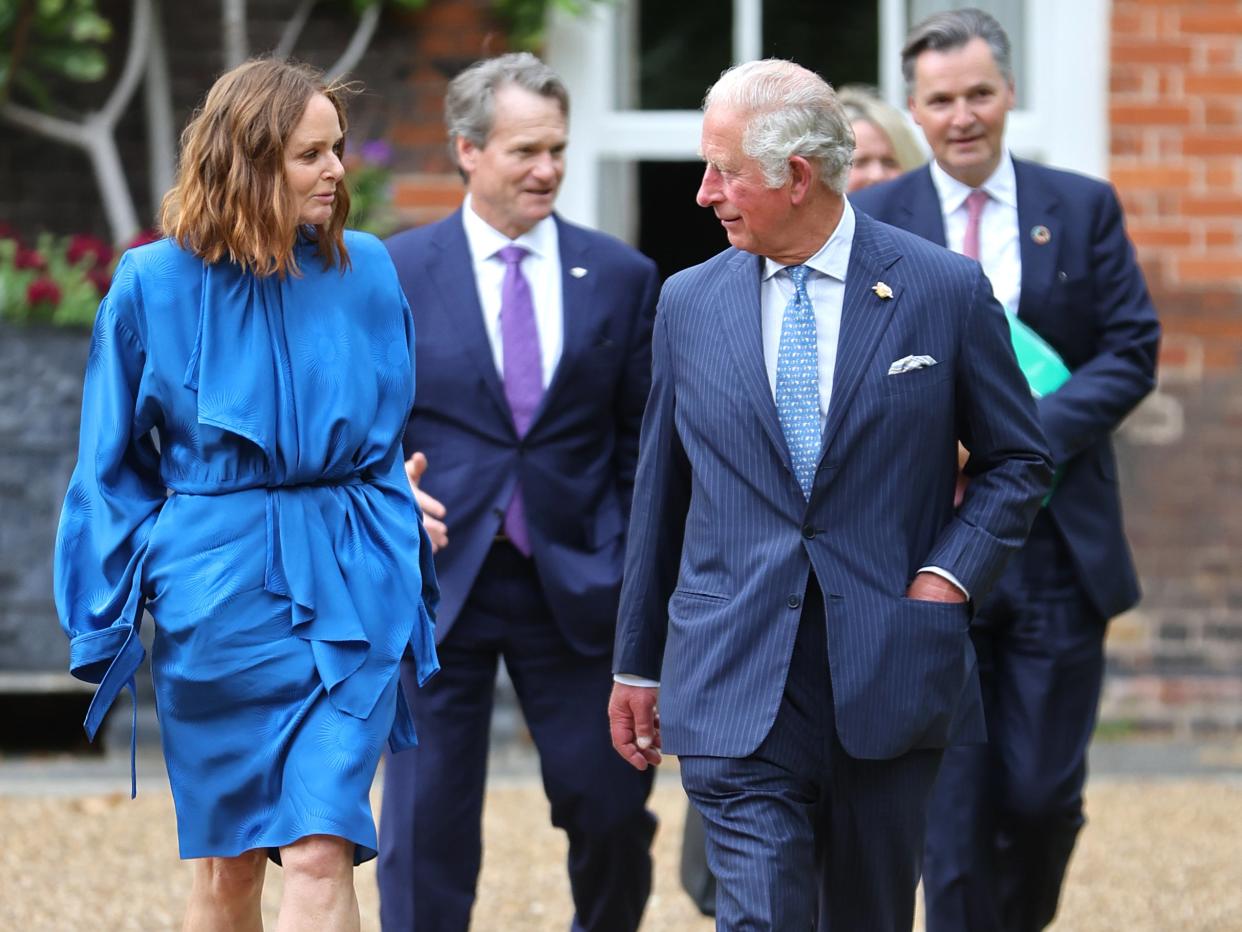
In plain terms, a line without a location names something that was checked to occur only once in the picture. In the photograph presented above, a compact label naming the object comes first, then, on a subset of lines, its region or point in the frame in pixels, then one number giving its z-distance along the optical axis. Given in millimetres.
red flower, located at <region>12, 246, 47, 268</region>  16078
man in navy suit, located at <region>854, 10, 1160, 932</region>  10062
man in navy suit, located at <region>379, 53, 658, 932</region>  9930
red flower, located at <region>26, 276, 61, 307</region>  15812
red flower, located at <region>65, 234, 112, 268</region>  16203
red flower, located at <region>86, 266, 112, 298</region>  16078
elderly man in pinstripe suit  7613
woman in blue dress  7840
